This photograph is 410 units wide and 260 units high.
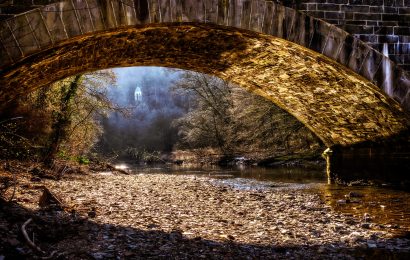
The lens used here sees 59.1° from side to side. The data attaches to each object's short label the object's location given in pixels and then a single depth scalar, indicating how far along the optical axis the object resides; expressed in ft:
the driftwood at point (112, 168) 61.72
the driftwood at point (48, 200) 20.19
